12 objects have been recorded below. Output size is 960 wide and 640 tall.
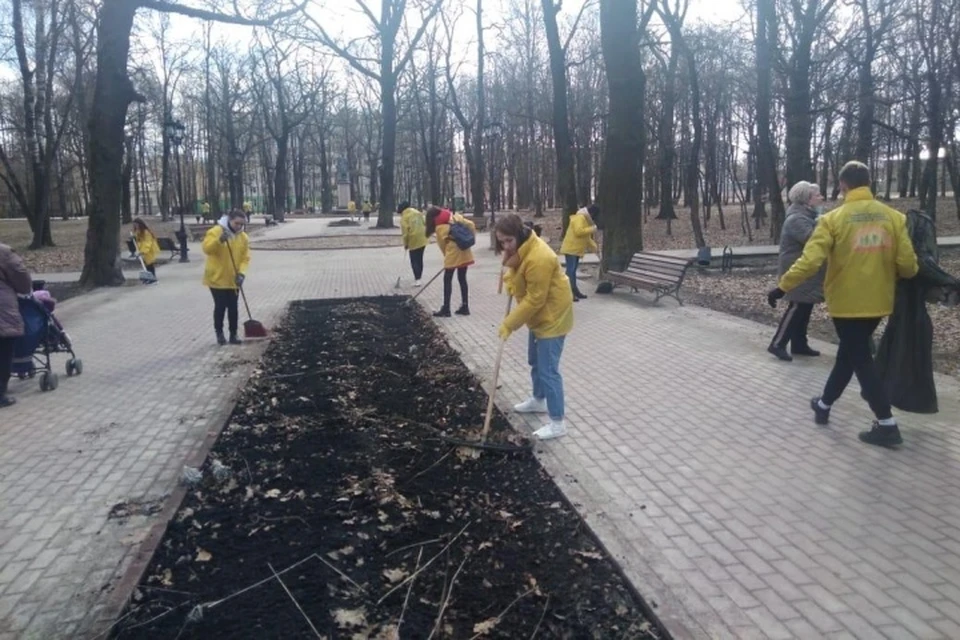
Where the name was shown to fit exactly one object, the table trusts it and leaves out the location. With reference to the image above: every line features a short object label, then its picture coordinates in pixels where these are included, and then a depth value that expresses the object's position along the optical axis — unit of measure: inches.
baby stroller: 285.7
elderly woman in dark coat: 296.7
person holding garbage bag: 197.5
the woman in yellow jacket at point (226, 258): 362.3
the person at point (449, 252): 450.0
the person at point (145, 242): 673.6
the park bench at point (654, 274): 473.4
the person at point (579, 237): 471.2
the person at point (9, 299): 262.2
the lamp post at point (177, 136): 936.9
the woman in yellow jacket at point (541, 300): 208.5
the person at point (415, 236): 588.4
